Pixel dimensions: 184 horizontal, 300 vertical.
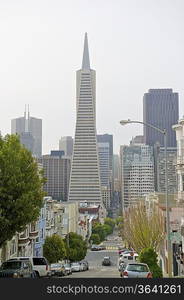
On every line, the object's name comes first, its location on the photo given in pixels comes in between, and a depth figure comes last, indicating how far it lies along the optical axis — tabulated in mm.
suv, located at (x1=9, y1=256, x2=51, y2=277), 29039
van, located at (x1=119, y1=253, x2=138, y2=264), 52375
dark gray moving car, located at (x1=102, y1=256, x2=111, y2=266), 74562
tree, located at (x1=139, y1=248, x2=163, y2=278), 33250
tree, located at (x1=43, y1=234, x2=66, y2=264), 61094
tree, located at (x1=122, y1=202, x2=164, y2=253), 44312
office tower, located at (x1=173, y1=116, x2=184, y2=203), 36581
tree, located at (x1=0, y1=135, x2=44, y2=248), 26219
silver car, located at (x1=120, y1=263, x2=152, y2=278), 21438
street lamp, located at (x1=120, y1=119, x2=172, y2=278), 23672
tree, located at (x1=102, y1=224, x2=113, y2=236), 172062
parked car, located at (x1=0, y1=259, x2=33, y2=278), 23250
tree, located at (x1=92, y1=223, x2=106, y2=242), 162025
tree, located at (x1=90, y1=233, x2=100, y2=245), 150625
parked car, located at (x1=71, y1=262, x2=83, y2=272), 51281
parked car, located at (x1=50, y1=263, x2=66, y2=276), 38156
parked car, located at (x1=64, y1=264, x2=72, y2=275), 40984
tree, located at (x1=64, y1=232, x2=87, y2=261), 72762
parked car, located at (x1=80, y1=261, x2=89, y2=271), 53969
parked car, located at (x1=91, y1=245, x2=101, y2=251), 127625
